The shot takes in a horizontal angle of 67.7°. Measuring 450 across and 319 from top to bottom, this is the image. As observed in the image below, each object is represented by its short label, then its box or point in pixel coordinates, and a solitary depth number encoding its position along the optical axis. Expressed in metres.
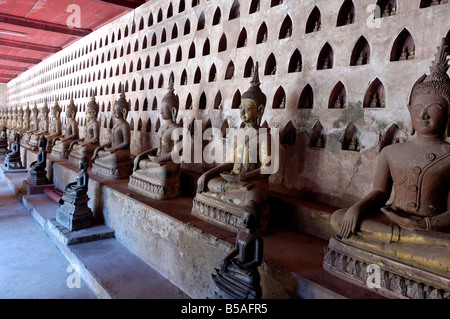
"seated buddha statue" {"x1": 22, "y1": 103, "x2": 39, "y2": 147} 12.68
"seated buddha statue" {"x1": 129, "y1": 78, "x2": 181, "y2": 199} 5.01
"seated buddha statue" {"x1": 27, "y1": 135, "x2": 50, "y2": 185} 7.77
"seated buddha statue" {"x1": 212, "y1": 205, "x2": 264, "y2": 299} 2.58
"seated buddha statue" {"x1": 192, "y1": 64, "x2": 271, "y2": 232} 3.71
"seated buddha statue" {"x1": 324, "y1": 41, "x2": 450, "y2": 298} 2.29
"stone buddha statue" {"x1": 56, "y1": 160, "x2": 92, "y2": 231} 5.14
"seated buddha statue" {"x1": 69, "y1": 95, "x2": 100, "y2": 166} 7.71
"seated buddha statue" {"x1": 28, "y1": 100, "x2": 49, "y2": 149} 11.94
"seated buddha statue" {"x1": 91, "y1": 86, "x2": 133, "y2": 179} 6.40
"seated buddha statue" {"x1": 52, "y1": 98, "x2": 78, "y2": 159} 8.99
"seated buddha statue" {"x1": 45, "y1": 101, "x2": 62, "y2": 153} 10.49
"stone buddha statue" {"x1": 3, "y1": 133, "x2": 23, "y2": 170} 10.09
